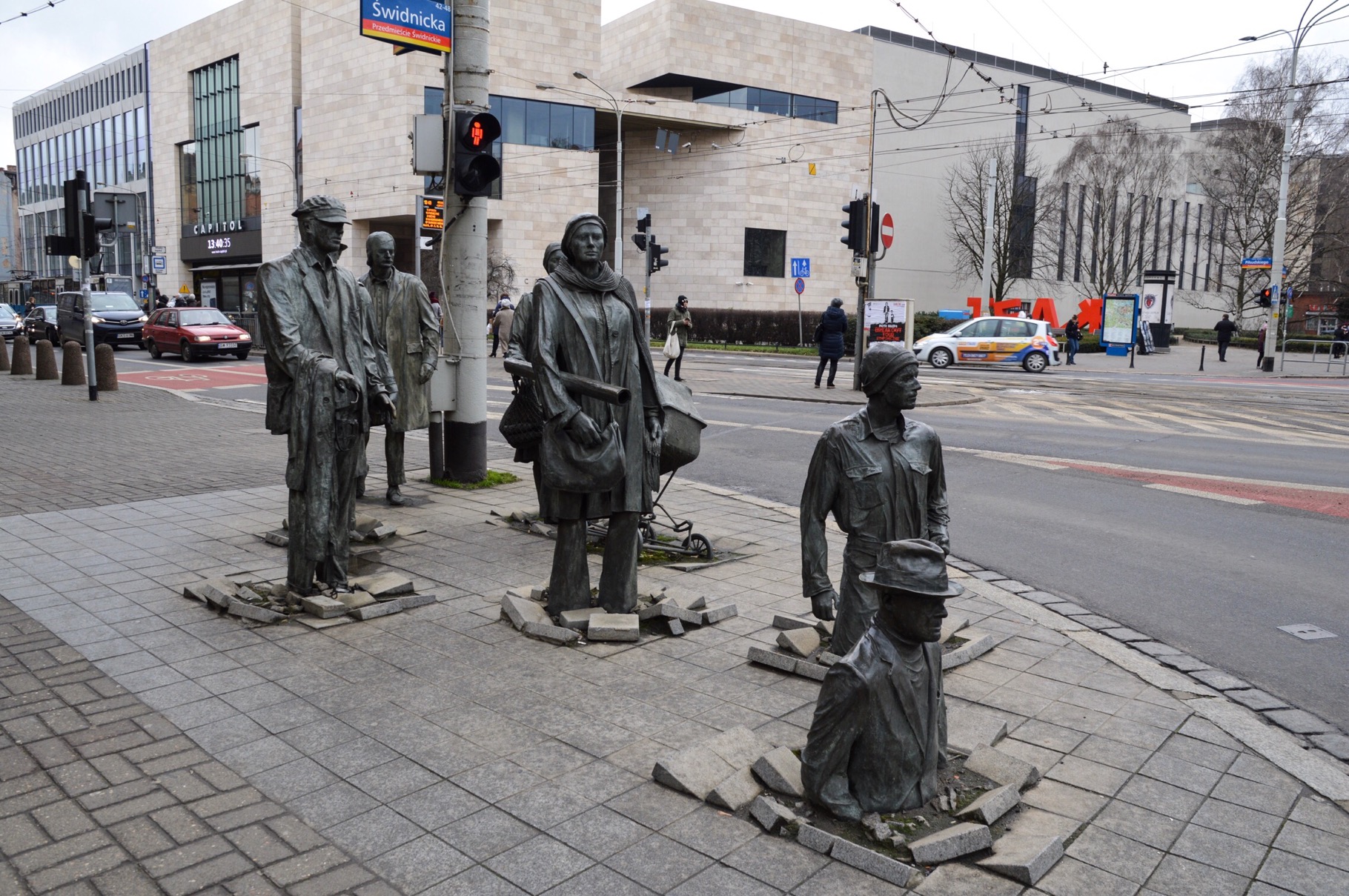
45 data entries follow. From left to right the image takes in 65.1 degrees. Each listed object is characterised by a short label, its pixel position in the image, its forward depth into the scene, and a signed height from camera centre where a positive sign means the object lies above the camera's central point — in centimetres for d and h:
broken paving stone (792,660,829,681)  481 -157
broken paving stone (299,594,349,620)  559 -155
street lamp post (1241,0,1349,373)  3116 +279
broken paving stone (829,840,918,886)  311 -160
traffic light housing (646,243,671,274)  2450 +148
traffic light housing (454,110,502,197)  861 +132
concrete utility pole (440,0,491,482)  930 +35
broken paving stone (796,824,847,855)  327 -159
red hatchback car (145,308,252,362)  2906 -69
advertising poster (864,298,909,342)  2330 +15
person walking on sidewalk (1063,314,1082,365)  3616 -16
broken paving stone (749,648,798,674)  489 -156
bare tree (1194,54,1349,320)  4750 +780
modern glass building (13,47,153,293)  7019 +1204
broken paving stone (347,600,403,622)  562 -158
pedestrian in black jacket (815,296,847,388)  2208 -21
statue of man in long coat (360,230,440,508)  900 -15
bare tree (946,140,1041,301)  5553 +613
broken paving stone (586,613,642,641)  528 -154
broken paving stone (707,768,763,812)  353 -158
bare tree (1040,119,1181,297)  5712 +747
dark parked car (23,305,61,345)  3747 -63
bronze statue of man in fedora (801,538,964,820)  336 -126
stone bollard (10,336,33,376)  2356 -120
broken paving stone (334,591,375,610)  568 -154
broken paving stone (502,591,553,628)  542 -152
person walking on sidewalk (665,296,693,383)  2208 -7
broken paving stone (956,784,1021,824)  341 -155
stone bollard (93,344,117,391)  1962 -110
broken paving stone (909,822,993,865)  320 -157
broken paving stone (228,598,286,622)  552 -157
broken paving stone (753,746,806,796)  358 -153
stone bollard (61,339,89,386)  2106 -121
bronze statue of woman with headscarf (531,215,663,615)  518 -50
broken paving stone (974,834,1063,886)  311 -159
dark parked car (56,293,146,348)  3262 -31
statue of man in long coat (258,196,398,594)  561 -37
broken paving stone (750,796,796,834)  338 -157
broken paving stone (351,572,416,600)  589 -151
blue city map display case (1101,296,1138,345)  3753 +37
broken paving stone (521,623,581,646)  527 -157
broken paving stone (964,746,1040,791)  370 -155
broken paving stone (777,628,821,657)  495 -150
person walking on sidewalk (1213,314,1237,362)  3669 +0
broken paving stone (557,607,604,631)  538 -153
